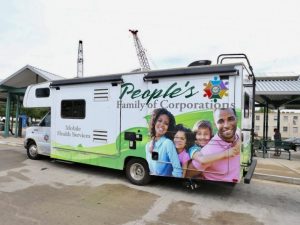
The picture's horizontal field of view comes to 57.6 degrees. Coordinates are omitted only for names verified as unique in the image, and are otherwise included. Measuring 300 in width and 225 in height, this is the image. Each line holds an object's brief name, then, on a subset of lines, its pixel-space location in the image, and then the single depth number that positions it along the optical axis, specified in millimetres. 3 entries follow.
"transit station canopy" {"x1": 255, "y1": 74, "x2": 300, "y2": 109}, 12289
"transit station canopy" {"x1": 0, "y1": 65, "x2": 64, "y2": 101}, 15703
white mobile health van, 5793
